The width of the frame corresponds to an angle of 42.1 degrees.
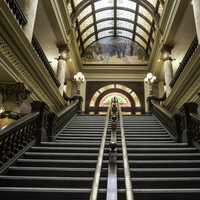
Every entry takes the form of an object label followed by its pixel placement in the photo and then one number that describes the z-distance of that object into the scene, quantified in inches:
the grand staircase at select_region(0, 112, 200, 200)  127.2
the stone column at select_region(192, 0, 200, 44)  349.4
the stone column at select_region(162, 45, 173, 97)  555.0
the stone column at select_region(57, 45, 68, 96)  552.4
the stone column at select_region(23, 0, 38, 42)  340.0
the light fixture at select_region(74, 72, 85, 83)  531.2
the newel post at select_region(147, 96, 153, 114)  481.4
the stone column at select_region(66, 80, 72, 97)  761.5
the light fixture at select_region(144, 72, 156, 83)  537.1
